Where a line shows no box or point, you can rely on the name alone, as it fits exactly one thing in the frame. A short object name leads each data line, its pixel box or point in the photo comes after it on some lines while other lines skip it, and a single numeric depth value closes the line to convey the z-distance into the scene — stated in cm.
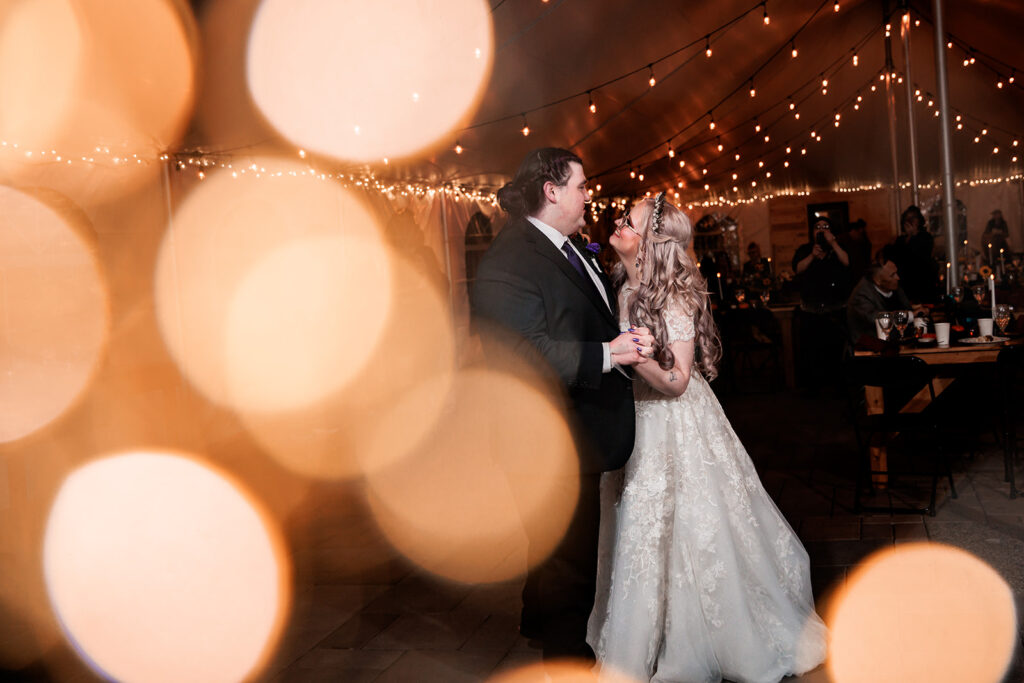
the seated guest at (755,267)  1110
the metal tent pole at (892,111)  1247
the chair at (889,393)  404
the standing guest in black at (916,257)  674
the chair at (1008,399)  436
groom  241
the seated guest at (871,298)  557
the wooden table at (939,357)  436
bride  262
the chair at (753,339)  852
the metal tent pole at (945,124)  714
